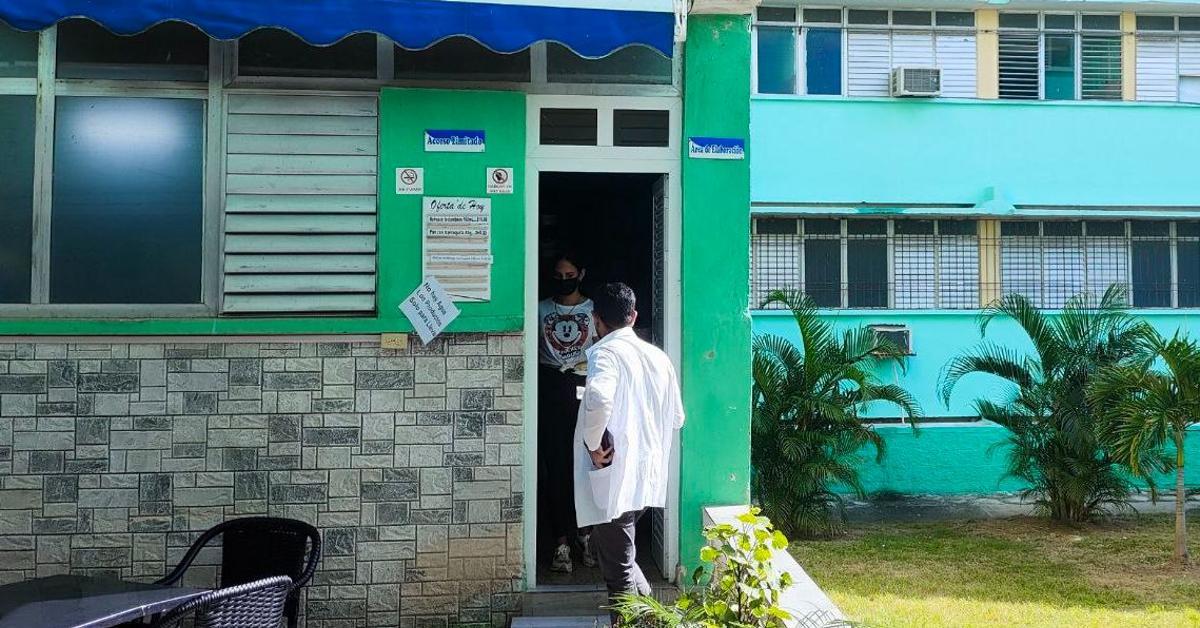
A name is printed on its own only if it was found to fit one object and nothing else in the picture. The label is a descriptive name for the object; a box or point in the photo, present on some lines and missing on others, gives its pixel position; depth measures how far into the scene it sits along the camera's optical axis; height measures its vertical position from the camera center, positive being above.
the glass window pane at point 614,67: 5.55 +1.54
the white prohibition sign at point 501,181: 5.45 +0.90
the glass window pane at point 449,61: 5.47 +1.54
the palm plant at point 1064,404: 9.34 -0.48
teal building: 12.38 +2.27
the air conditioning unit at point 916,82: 12.44 +3.30
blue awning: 4.62 +1.52
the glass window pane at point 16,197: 5.25 +0.77
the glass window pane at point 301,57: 5.38 +1.54
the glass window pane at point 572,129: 5.54 +1.20
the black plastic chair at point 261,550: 4.66 -0.95
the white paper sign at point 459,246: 5.40 +0.55
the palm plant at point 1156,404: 7.61 -0.38
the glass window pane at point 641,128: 5.57 +1.21
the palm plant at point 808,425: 8.97 -0.65
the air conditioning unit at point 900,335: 12.30 +0.21
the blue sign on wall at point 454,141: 5.41 +1.11
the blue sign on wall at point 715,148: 5.53 +1.10
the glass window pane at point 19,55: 5.29 +1.51
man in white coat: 4.69 -0.41
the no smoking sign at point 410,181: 5.39 +0.88
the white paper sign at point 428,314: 5.37 +0.18
